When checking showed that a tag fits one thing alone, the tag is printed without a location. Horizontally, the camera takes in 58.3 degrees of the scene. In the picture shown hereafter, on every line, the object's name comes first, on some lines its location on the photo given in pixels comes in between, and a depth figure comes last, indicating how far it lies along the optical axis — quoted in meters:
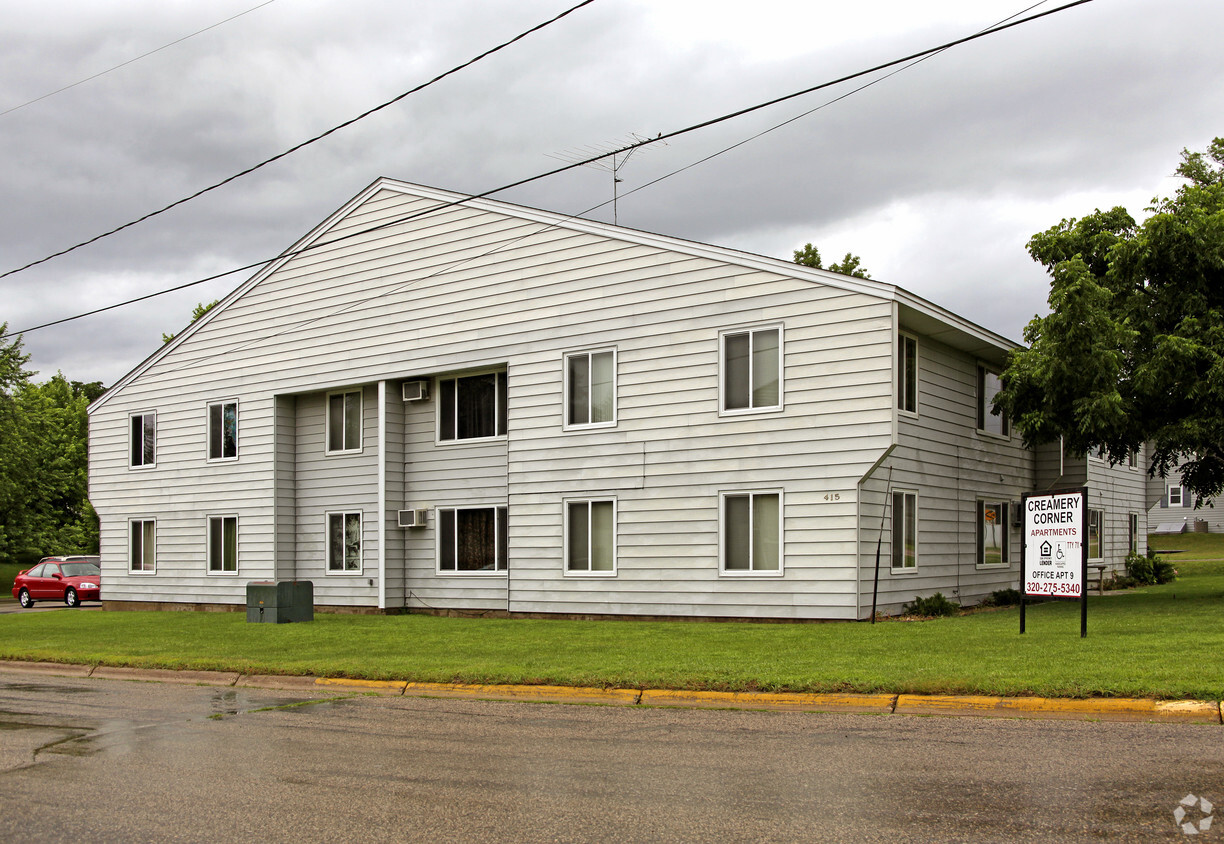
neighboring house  63.69
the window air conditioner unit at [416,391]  24.82
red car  35.47
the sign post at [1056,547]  13.53
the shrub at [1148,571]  30.84
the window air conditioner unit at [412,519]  24.92
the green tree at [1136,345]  19.28
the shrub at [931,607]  20.00
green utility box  22.27
